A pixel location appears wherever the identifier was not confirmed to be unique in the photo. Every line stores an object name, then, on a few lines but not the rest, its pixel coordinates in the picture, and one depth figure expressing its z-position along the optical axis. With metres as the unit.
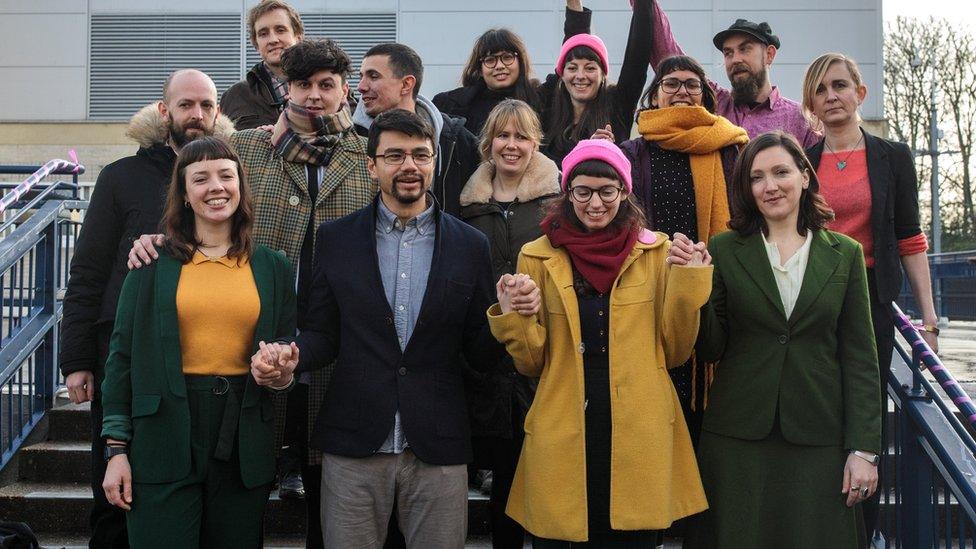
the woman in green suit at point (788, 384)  3.08
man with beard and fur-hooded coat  3.61
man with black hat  4.51
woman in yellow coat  3.00
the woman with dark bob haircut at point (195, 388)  3.00
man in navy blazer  3.11
